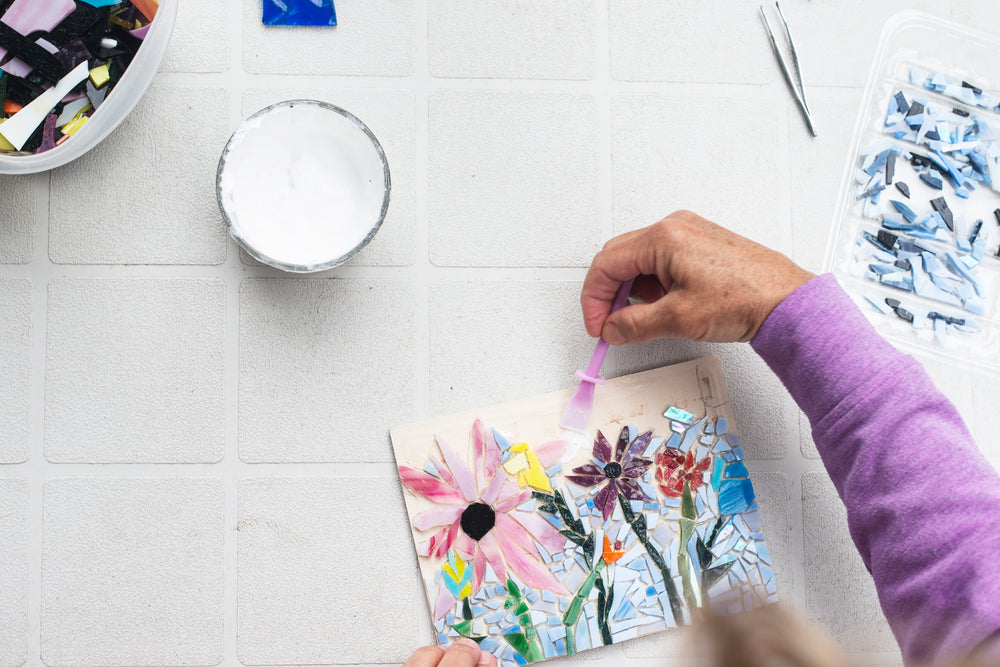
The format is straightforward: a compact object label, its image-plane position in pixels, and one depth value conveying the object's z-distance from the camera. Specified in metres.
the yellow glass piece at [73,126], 0.61
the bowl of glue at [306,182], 0.62
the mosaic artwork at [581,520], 0.65
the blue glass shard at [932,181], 0.68
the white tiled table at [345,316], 0.64
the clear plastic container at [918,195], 0.68
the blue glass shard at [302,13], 0.66
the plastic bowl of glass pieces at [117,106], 0.59
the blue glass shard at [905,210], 0.68
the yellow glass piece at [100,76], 0.61
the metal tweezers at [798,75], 0.68
